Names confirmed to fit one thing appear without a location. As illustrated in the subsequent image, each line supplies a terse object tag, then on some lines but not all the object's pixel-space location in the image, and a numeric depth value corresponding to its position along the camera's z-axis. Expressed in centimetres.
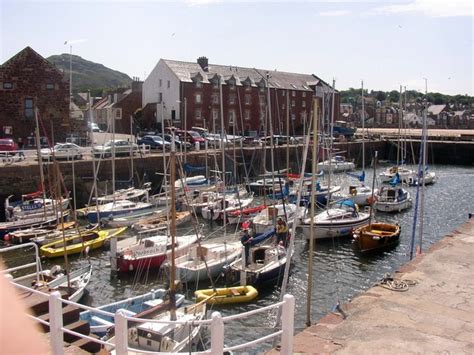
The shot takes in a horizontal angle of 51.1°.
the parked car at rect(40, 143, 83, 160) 3418
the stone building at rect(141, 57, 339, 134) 5803
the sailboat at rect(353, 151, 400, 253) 2325
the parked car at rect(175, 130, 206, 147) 4991
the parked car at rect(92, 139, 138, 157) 3734
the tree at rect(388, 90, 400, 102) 19206
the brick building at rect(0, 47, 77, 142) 4212
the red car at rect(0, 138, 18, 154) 3762
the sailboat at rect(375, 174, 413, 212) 3284
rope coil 967
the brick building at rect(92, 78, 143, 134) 6234
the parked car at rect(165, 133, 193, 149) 4471
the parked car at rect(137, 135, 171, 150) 4519
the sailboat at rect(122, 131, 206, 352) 1107
